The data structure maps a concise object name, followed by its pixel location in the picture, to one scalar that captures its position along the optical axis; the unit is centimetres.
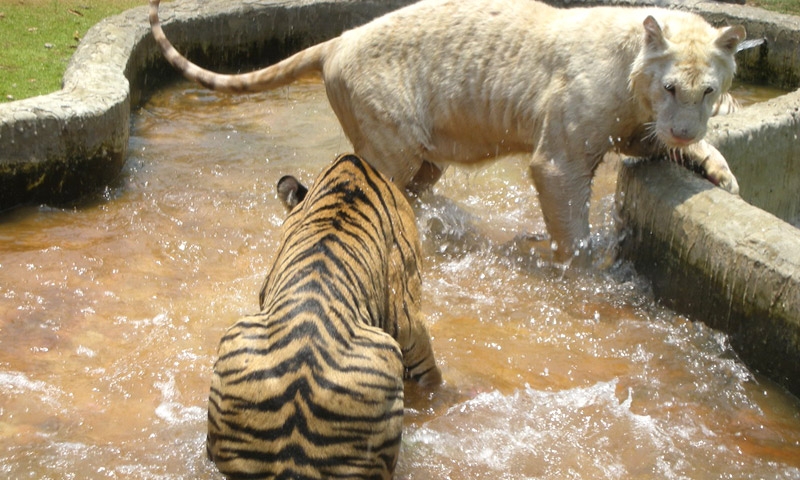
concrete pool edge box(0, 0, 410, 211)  566
